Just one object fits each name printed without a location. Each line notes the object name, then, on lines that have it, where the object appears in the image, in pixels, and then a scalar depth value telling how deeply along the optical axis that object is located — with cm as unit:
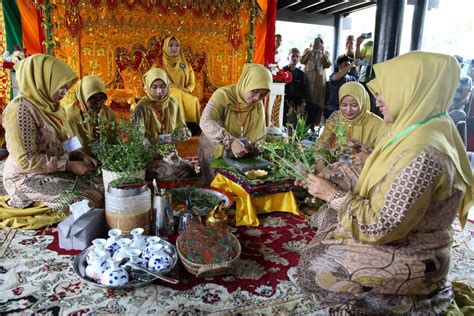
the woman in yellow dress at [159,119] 329
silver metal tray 171
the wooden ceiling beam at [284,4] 843
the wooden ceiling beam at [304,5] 834
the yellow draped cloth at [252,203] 267
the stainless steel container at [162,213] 223
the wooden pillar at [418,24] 616
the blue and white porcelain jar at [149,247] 181
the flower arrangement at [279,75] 597
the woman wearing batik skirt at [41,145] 243
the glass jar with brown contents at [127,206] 208
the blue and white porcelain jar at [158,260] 179
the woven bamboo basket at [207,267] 182
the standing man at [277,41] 748
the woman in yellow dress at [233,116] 316
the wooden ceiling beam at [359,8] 805
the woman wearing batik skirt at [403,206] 136
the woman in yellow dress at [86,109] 304
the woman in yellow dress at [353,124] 307
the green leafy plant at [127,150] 239
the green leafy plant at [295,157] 209
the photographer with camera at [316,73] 726
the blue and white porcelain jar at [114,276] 168
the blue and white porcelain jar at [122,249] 177
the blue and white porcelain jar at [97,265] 173
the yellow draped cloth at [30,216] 253
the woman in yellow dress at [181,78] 553
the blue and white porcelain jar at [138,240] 188
